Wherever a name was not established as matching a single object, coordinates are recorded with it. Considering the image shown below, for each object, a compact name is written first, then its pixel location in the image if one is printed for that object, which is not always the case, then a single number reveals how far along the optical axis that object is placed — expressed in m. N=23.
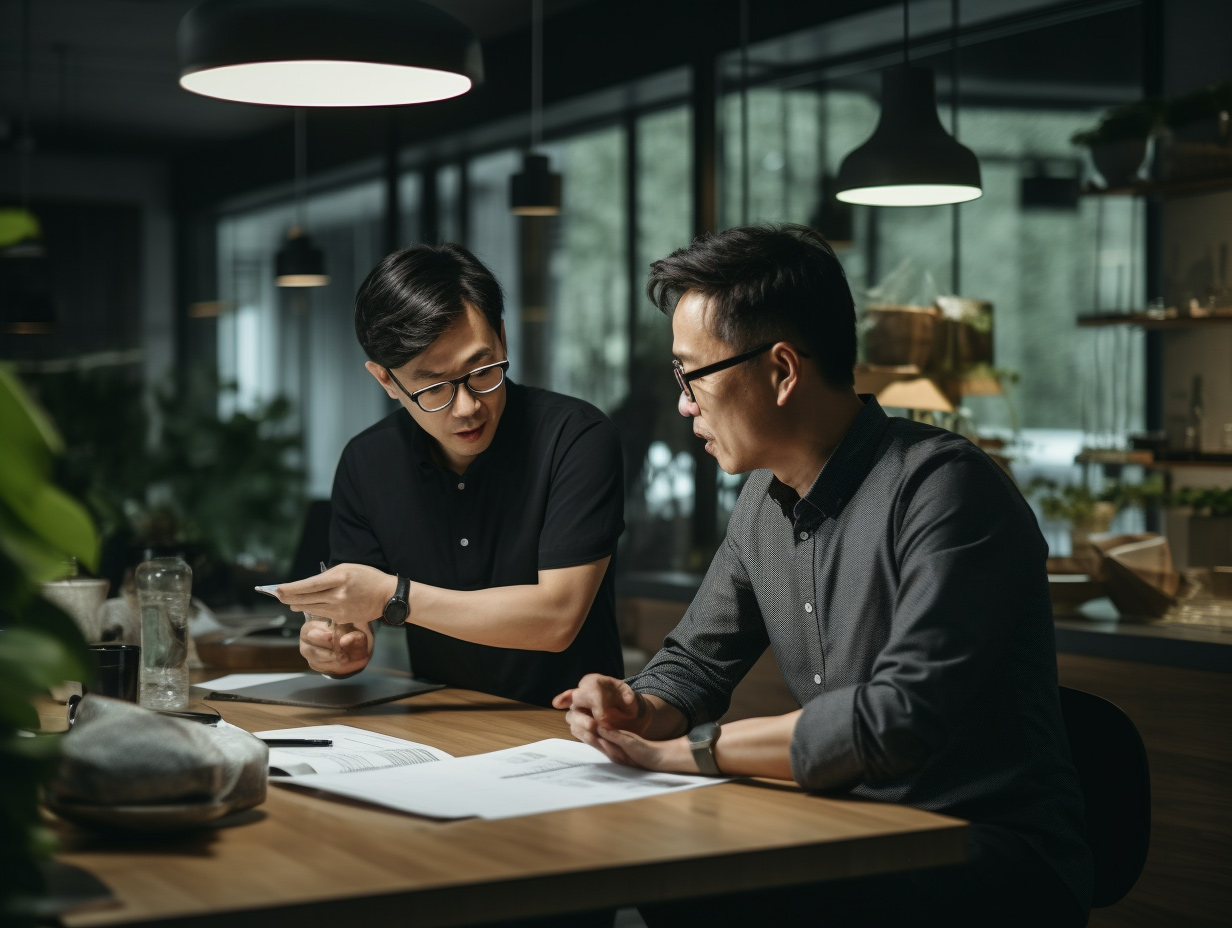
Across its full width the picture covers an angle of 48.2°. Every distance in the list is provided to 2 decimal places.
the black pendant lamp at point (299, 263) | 7.12
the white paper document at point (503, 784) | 1.46
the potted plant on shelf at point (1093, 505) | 3.95
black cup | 2.01
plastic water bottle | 2.15
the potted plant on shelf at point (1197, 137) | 3.77
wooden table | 1.16
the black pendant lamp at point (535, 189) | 5.39
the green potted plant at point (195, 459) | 7.95
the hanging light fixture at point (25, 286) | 7.21
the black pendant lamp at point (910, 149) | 3.64
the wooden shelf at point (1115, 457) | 3.93
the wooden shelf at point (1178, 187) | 3.80
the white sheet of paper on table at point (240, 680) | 2.34
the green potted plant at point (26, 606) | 0.97
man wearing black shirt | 2.29
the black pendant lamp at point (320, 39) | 1.86
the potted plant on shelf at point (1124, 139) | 3.93
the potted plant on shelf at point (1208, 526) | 3.65
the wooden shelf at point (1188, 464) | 3.73
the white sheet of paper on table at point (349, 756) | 1.67
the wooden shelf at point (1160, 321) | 3.80
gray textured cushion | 1.33
